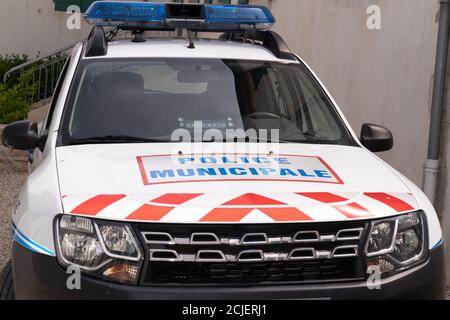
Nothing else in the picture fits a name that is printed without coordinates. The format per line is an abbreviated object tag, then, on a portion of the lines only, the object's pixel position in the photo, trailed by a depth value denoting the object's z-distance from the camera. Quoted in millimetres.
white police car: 3082
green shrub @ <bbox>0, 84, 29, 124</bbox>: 11367
